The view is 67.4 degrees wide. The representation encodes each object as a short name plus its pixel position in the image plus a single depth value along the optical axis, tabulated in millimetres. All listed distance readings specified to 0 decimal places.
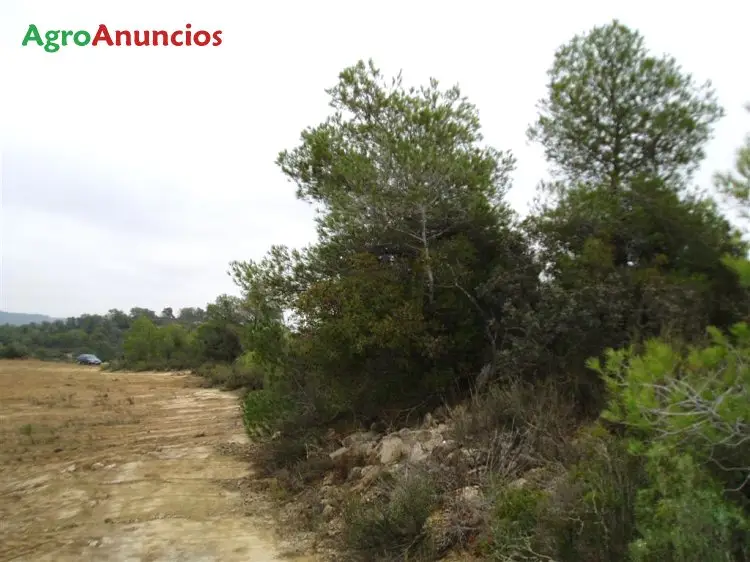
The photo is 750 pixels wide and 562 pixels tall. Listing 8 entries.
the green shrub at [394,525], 5551
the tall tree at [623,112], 11242
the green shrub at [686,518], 3092
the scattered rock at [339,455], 8914
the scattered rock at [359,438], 9367
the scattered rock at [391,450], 7875
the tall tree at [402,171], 10648
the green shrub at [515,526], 4527
